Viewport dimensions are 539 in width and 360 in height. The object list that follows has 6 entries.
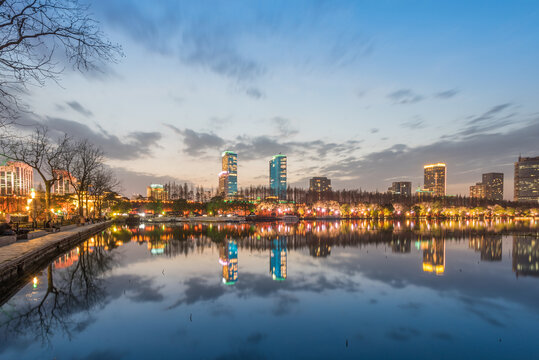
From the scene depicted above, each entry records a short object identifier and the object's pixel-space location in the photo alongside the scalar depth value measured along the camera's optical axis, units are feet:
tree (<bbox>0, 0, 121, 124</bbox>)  28.32
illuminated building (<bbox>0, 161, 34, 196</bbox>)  431.43
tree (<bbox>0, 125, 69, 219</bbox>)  114.11
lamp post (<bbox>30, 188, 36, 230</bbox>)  103.50
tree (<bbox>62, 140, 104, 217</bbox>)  144.83
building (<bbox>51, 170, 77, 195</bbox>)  141.60
